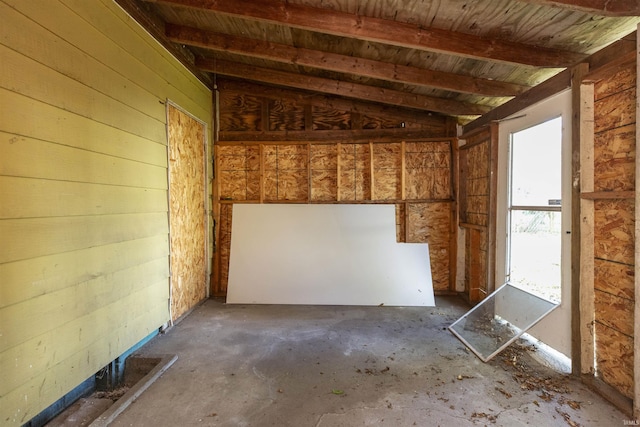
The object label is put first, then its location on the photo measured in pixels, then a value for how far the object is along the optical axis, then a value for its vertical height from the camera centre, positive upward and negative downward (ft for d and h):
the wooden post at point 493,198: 11.63 +0.32
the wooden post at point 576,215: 7.53 -0.23
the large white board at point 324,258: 13.57 -2.42
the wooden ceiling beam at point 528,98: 8.19 +3.50
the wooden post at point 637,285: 6.02 -1.61
